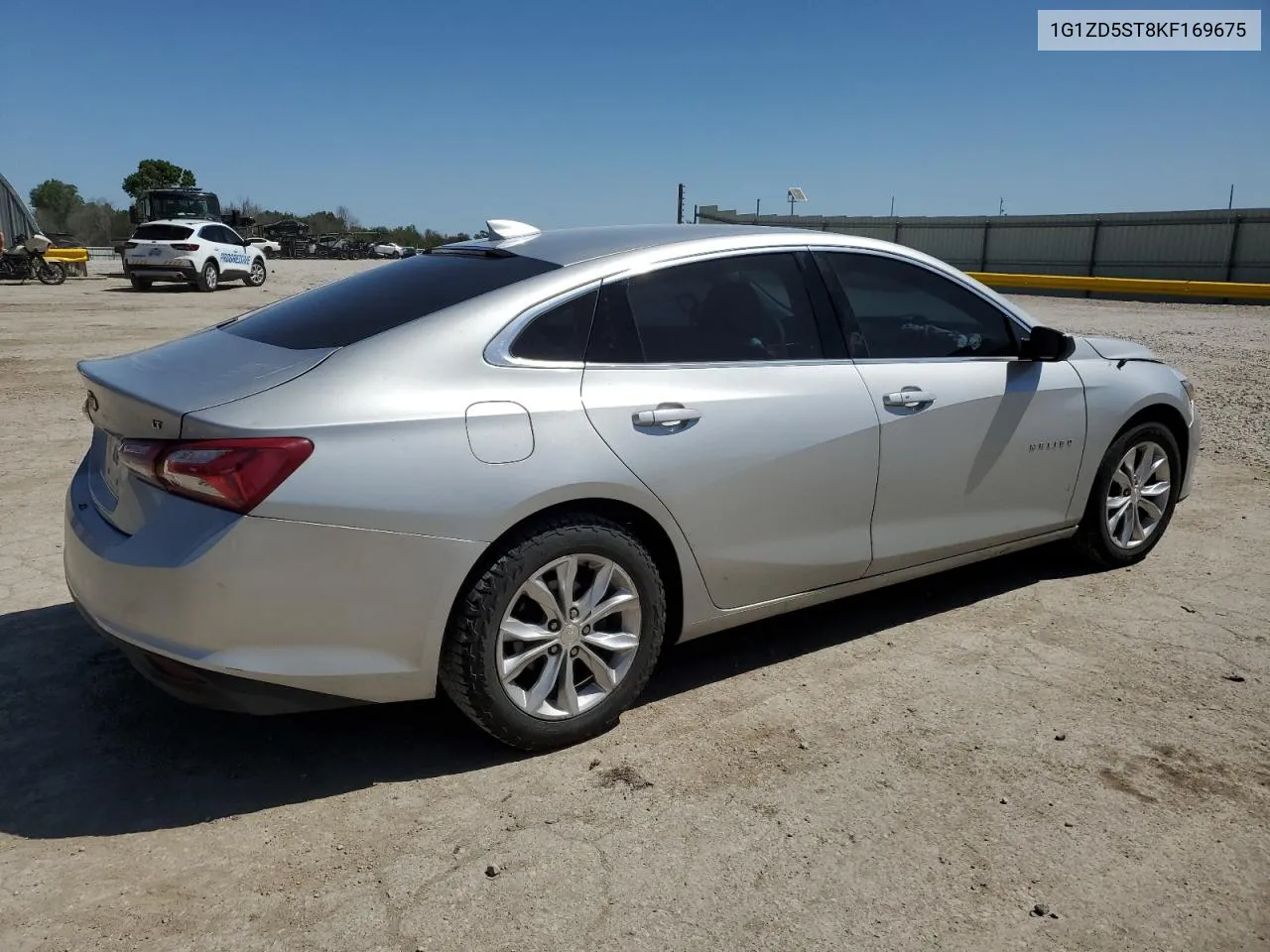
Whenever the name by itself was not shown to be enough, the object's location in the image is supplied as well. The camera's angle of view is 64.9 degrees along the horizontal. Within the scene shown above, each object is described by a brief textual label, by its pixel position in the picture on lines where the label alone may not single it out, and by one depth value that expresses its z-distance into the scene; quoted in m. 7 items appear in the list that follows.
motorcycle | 25.12
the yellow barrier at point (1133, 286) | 23.28
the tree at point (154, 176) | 85.19
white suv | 22.91
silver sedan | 2.69
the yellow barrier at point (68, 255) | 26.42
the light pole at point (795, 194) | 37.59
